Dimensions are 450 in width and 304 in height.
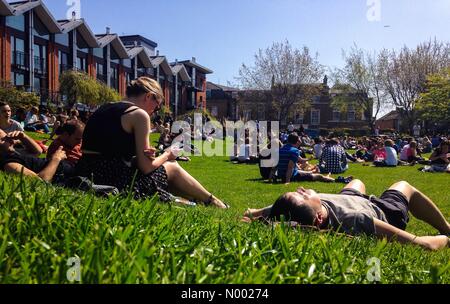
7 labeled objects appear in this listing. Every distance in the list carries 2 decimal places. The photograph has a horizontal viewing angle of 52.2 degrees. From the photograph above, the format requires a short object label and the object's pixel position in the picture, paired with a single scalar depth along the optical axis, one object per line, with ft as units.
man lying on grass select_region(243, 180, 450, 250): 12.14
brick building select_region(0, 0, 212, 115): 123.03
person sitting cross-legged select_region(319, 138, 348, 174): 48.42
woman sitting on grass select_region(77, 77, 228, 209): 15.21
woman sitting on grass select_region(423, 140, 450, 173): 51.61
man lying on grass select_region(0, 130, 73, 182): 16.84
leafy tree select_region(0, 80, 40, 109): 90.48
